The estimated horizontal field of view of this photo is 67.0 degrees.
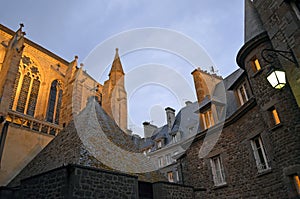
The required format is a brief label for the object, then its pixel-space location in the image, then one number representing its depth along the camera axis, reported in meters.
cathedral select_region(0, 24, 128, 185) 10.31
